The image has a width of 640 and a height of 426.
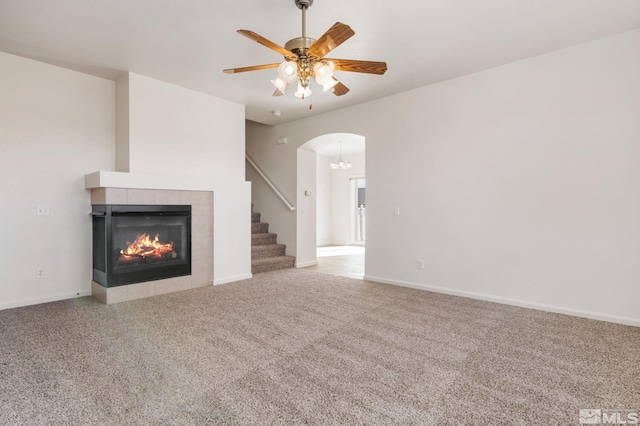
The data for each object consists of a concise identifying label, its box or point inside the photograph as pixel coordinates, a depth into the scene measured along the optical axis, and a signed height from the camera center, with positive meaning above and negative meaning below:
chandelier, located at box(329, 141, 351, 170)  7.87 +1.27
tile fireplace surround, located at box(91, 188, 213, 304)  3.71 -0.31
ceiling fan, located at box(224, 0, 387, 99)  2.13 +1.11
